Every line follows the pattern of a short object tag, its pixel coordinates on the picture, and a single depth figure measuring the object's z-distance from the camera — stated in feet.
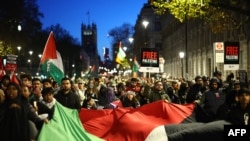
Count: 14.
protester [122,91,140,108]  30.67
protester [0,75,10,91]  31.10
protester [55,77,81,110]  24.93
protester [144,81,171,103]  31.79
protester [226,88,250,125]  18.58
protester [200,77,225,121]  27.51
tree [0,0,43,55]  127.56
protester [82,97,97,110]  28.82
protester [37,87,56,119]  21.84
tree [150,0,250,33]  50.69
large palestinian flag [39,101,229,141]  17.06
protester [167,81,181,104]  38.06
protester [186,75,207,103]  34.99
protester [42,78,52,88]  27.12
